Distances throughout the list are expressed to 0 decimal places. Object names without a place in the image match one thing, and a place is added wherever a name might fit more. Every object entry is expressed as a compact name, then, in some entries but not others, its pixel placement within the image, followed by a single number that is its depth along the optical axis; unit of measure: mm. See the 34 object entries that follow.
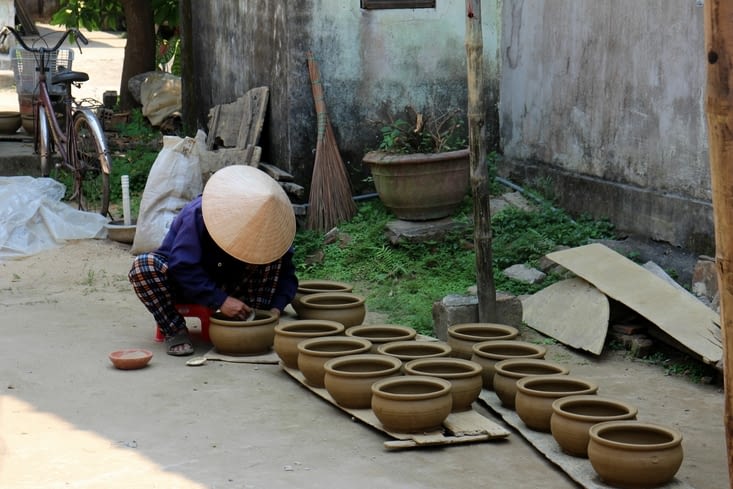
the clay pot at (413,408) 7278
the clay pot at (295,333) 8863
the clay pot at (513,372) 7935
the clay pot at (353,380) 7858
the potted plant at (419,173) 12982
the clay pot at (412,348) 8586
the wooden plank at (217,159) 14659
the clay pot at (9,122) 19609
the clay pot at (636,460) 6411
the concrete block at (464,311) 9991
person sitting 8992
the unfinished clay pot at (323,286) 10352
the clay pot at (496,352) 8412
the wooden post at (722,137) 4796
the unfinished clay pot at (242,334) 9244
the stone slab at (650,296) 9098
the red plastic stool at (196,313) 9650
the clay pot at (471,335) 8825
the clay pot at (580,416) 6910
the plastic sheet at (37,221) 13472
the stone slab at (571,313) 9779
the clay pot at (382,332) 9205
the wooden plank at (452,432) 7252
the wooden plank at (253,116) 14748
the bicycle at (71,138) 14504
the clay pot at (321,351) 8380
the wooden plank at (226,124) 15574
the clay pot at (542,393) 7394
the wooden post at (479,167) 9611
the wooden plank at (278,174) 13936
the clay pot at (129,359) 8999
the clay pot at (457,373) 7767
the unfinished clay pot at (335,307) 9669
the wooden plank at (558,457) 6597
